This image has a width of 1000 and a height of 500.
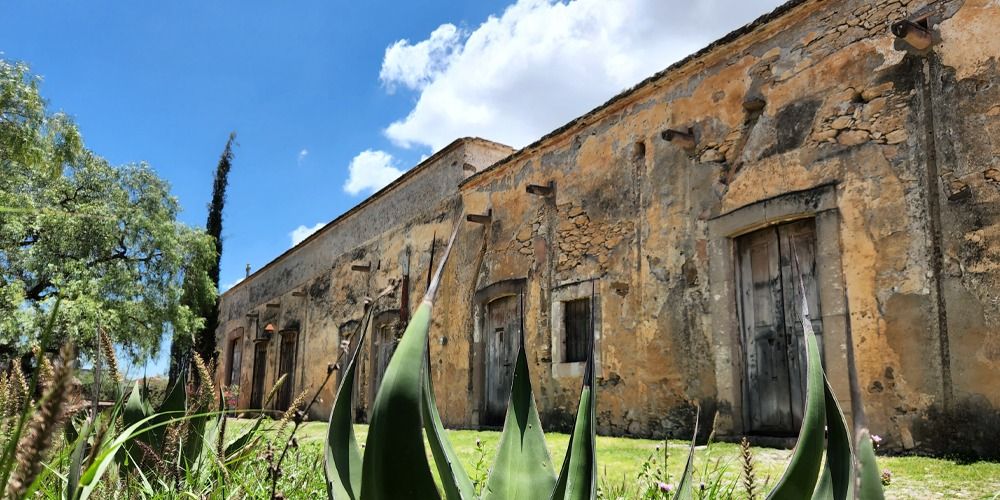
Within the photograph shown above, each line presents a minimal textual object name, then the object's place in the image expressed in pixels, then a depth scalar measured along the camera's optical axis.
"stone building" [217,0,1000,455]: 4.75
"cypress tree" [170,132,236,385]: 16.80
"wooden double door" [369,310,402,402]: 11.77
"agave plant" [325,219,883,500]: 0.81
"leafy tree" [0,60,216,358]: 10.84
